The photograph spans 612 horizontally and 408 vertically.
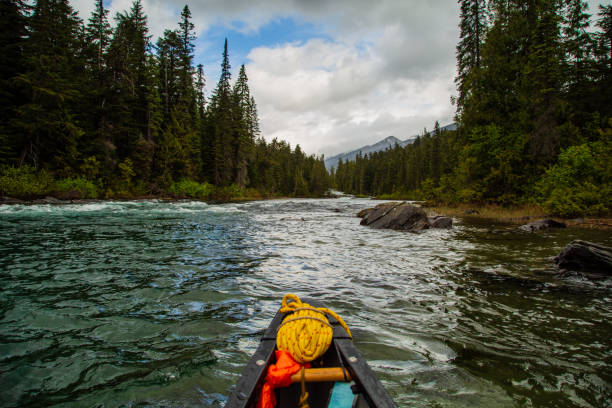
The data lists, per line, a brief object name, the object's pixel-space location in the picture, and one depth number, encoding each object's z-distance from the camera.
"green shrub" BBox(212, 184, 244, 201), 41.28
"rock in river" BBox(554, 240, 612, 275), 6.16
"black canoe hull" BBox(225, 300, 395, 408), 1.77
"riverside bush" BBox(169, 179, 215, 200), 35.34
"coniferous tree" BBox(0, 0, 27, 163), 22.27
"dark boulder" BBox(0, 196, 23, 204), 18.83
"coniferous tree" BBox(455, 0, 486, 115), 24.61
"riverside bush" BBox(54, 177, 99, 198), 23.48
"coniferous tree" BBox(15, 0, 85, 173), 22.81
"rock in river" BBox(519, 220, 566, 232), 12.70
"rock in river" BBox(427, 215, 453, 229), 15.01
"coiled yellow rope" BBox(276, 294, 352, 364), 2.44
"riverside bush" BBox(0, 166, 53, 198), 20.25
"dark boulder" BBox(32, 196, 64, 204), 20.39
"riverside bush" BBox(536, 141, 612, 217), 14.55
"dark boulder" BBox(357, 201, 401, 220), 17.05
